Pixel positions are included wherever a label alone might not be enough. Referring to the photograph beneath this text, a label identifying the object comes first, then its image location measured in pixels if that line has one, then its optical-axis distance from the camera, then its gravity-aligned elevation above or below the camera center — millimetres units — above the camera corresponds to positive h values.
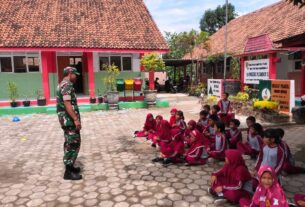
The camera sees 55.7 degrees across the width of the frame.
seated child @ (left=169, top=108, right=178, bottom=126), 7648 -1016
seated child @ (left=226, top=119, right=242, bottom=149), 6285 -1246
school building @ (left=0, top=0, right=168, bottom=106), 13977 +1946
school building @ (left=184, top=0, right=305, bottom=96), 11727 +1704
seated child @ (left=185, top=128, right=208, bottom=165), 5676 -1451
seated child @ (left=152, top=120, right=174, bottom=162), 5926 -1360
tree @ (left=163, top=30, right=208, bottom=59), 21641 +3162
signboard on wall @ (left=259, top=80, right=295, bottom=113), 9609 -513
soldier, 4778 -591
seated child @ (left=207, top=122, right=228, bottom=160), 5828 -1332
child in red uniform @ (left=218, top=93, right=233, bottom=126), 8789 -864
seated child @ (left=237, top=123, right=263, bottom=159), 5836 -1332
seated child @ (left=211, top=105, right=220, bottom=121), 7563 -818
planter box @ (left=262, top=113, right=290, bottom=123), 9406 -1312
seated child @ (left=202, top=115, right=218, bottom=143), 6402 -1191
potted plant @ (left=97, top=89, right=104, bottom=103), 14539 -864
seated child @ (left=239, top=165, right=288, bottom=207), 3303 -1335
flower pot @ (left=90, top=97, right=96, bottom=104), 14445 -925
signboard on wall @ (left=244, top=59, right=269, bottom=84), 11625 +316
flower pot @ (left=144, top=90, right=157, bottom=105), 14406 -809
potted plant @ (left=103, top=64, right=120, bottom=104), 13602 -194
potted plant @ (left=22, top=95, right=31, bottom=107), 13561 -945
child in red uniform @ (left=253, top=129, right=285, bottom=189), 4340 -1117
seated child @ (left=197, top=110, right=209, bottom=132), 7127 -1037
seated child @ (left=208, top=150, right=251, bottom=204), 3996 -1438
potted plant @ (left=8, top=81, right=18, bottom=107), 13414 -416
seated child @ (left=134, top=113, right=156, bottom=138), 8110 -1324
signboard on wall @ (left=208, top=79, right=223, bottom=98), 13516 -388
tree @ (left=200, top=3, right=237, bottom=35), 42331 +9091
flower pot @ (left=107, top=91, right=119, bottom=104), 13570 -747
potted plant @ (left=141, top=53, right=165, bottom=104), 14336 +758
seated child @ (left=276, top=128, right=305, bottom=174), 4941 -1553
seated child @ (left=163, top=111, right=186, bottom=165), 5759 -1356
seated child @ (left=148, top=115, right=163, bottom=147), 7066 -1368
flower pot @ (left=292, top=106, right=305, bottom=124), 9203 -1178
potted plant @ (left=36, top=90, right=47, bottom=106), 13695 -872
